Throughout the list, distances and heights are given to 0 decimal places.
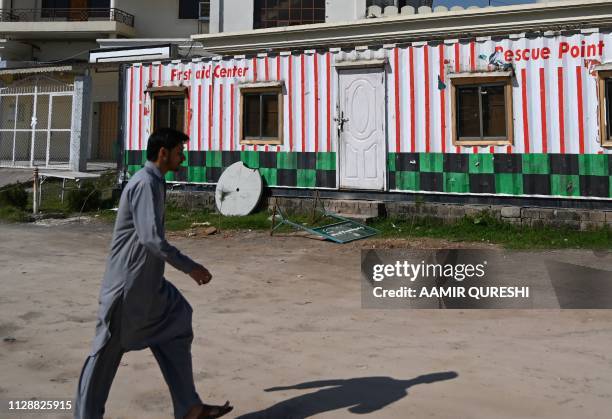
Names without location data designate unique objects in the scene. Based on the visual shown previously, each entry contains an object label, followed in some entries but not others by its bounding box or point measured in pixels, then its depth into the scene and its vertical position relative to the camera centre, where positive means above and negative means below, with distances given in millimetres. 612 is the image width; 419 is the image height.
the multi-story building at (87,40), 17453 +7632
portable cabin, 9320 +2653
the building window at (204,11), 23797 +10157
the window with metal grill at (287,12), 17938 +7627
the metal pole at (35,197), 12470 +1142
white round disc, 11922 +1275
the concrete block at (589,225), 9156 +417
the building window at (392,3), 17062 +7597
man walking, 2834 -311
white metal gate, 19250 +4696
